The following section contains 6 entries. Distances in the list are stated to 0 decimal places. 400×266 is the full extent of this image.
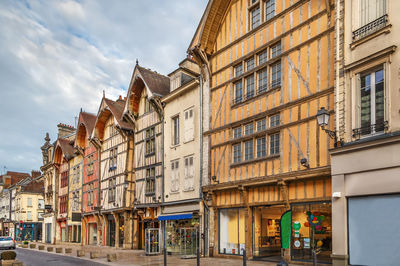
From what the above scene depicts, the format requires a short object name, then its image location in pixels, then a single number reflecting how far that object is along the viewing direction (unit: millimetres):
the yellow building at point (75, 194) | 37531
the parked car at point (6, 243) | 31536
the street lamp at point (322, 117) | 11691
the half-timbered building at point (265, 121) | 14086
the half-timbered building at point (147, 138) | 24562
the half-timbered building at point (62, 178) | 41031
